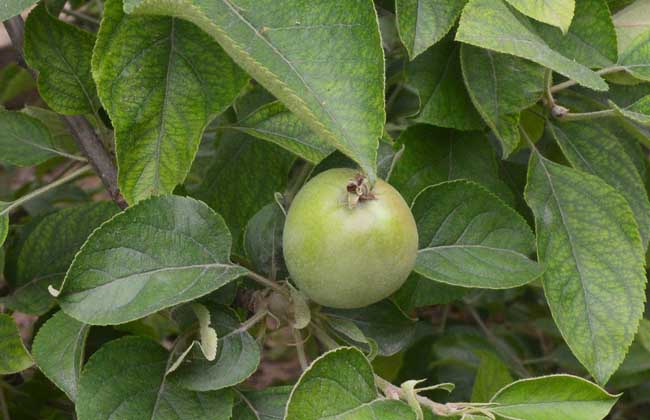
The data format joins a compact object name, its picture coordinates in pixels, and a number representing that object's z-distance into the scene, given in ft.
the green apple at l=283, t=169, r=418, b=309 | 2.05
